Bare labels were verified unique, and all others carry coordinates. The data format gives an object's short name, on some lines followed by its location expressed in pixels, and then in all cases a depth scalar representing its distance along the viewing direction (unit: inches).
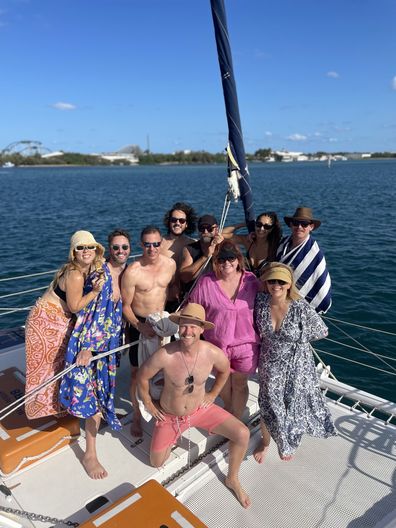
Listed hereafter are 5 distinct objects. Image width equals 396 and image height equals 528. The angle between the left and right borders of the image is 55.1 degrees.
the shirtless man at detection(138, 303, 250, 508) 117.7
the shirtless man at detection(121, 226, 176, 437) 140.5
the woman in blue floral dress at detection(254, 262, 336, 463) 117.3
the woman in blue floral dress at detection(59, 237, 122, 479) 124.5
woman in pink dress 125.5
